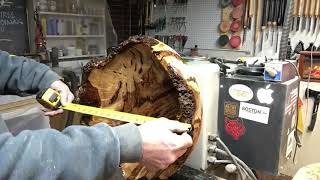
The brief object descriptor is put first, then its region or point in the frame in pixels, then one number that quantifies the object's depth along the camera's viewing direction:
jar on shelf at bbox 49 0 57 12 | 2.65
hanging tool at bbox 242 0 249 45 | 2.52
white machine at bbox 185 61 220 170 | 0.82
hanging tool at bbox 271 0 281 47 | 2.37
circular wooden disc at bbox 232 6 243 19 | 2.56
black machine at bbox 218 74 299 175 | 0.81
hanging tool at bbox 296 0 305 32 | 2.27
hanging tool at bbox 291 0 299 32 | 2.29
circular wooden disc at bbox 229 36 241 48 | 2.61
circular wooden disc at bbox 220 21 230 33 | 2.66
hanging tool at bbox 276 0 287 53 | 2.32
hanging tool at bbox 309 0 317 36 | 2.23
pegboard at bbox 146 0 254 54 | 2.75
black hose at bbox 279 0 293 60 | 1.06
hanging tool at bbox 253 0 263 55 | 2.48
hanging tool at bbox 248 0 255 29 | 2.47
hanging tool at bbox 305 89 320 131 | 1.75
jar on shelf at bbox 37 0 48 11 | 2.56
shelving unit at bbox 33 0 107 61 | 2.69
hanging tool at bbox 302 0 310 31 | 2.25
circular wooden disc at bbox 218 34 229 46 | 2.69
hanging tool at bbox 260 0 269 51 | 2.44
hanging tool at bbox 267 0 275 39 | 2.41
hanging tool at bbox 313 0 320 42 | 2.21
